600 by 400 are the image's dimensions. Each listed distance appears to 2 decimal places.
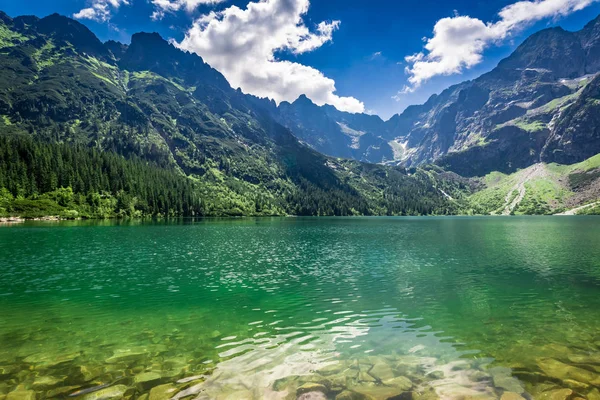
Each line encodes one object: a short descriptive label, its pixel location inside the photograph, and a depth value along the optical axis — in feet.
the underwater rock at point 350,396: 43.86
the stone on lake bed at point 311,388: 45.80
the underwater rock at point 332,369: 51.96
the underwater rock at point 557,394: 44.34
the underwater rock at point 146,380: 46.78
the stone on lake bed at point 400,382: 47.44
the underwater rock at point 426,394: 44.50
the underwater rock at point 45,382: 46.17
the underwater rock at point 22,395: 43.11
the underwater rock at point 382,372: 50.31
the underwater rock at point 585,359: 56.03
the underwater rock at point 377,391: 44.57
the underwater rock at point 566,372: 49.76
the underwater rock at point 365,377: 49.19
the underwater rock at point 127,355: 56.44
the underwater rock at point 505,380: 47.16
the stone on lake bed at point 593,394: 44.36
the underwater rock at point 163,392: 43.90
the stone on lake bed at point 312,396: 44.07
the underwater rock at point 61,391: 44.06
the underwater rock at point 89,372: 49.80
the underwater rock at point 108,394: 43.55
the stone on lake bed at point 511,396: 44.43
